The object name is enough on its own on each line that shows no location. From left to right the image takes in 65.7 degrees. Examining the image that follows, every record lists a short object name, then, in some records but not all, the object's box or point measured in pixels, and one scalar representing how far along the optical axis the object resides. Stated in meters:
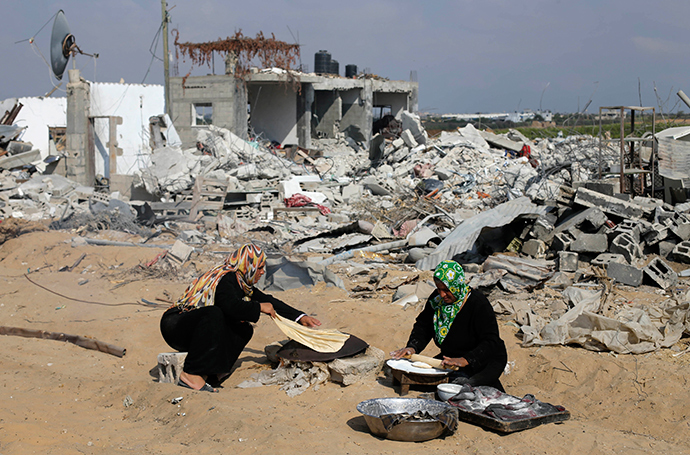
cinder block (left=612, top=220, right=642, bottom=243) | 7.92
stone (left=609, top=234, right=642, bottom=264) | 7.69
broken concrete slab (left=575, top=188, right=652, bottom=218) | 8.41
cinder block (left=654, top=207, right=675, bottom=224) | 8.21
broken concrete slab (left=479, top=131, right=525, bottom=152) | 17.69
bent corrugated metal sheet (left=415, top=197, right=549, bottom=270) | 8.41
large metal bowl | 3.15
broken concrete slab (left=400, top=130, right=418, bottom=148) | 18.67
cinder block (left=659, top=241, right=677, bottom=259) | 7.83
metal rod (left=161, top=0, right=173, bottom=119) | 19.50
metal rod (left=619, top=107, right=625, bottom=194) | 8.93
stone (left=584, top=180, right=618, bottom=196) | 8.81
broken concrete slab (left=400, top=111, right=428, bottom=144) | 18.97
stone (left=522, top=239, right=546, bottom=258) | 8.34
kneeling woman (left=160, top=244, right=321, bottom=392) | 4.08
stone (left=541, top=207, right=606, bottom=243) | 8.16
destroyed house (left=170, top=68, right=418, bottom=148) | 19.53
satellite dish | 16.36
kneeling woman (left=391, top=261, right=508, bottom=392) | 3.73
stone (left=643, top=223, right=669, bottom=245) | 7.90
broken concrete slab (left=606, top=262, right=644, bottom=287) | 7.05
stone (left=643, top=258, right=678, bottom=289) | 6.98
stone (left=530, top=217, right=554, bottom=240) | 8.45
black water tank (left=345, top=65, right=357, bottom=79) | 27.73
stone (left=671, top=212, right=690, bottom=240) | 7.79
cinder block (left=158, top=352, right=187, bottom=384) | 4.17
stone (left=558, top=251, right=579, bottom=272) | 7.62
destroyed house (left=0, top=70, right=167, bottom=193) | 16.20
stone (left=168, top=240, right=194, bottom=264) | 8.59
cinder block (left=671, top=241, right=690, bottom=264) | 7.54
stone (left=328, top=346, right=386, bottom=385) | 4.21
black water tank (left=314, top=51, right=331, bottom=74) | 27.06
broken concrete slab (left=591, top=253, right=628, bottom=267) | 7.59
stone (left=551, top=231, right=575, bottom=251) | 8.07
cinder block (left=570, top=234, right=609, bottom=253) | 7.84
